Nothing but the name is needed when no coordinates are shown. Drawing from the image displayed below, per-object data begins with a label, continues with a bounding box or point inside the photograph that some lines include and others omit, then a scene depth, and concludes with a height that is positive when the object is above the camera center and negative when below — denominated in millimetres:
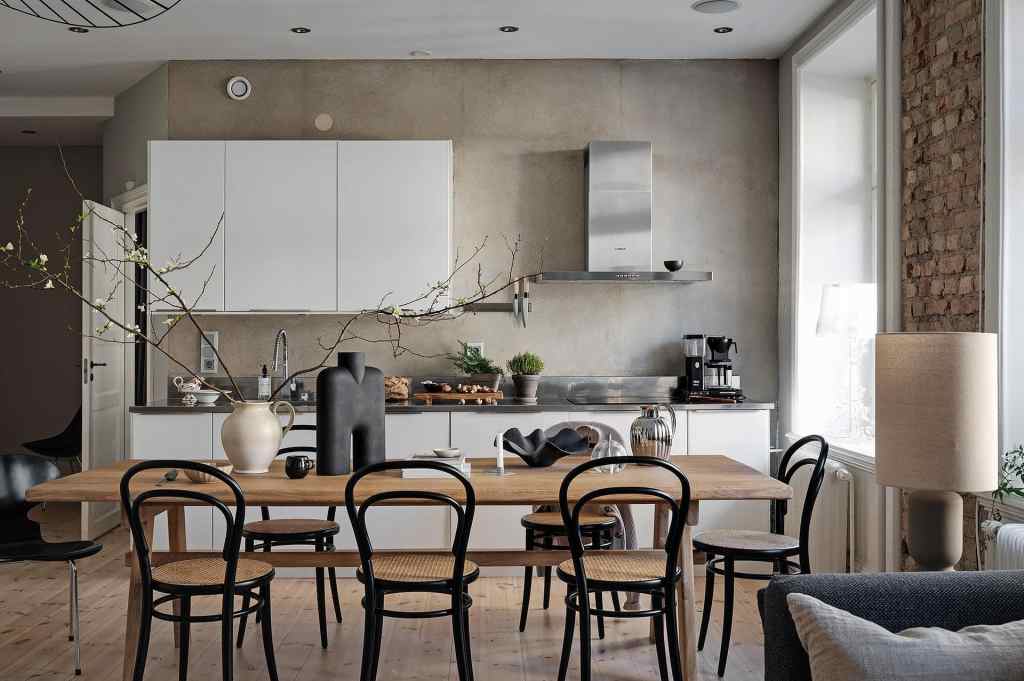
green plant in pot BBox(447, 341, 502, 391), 5680 -140
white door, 6125 -196
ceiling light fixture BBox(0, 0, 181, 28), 4734 +1635
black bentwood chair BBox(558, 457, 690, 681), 3070 -747
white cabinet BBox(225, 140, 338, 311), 5508 +661
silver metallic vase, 3592 -332
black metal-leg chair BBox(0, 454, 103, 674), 3889 -691
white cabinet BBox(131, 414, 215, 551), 5238 -493
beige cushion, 1809 -563
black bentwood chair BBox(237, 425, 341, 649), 3955 -754
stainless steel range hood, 5609 +717
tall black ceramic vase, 3471 -255
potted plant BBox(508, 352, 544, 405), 5578 -170
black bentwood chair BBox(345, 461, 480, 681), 3055 -749
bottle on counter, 5617 -238
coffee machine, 5625 -126
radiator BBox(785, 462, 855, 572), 4688 -853
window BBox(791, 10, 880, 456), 5332 +638
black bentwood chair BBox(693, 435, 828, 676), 3605 -741
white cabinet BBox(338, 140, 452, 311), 5508 +683
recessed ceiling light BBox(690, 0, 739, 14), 4887 +1654
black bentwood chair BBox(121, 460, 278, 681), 3076 -753
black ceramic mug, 3375 -419
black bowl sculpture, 3623 -374
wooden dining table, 3156 -469
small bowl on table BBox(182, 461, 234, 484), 3344 -446
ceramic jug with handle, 3469 -320
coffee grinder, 5691 -111
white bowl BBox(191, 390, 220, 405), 5402 -287
